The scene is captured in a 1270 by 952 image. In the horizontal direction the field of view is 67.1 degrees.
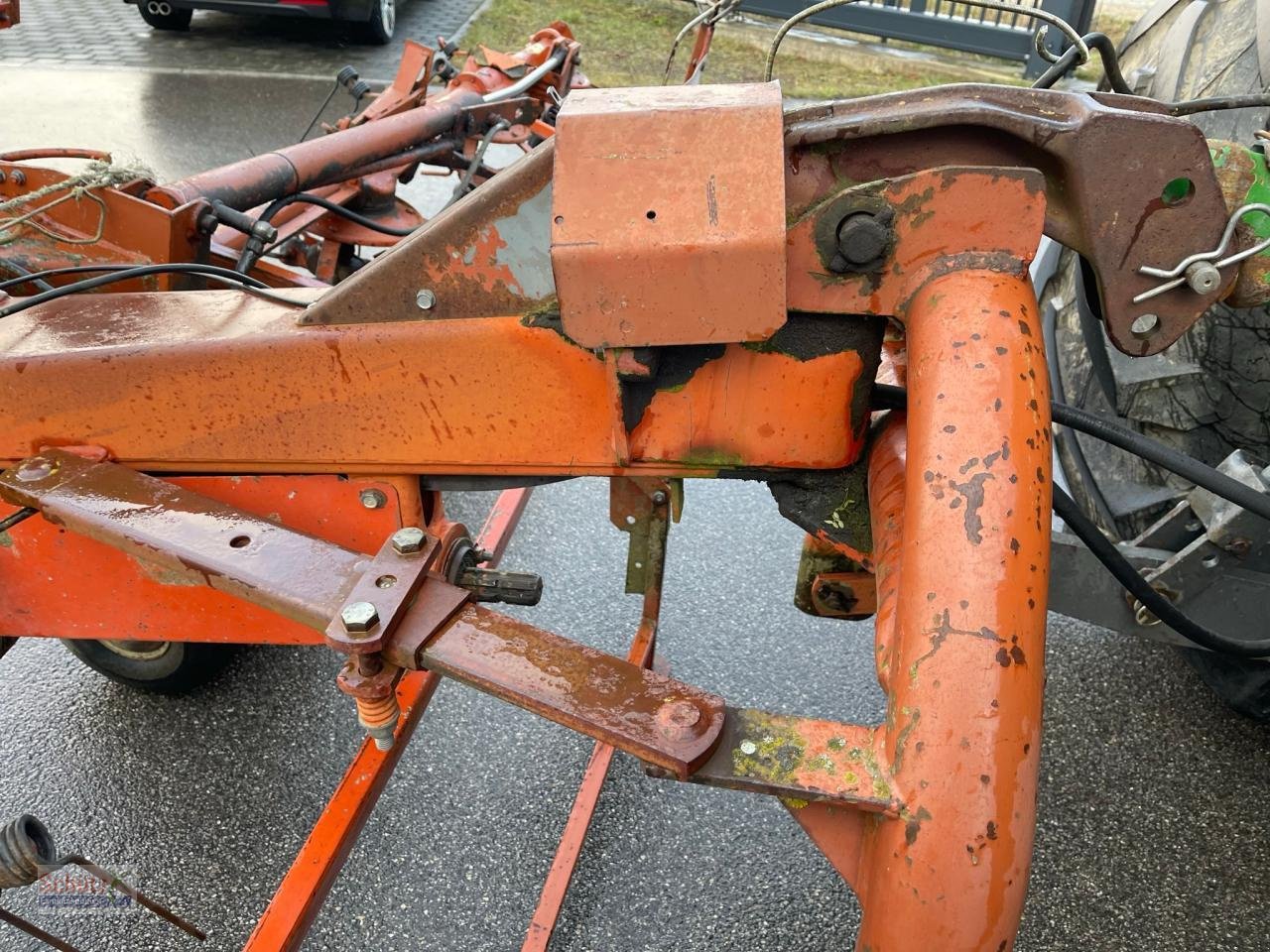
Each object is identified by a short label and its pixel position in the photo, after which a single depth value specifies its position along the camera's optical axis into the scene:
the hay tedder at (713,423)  0.91
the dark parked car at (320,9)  6.92
